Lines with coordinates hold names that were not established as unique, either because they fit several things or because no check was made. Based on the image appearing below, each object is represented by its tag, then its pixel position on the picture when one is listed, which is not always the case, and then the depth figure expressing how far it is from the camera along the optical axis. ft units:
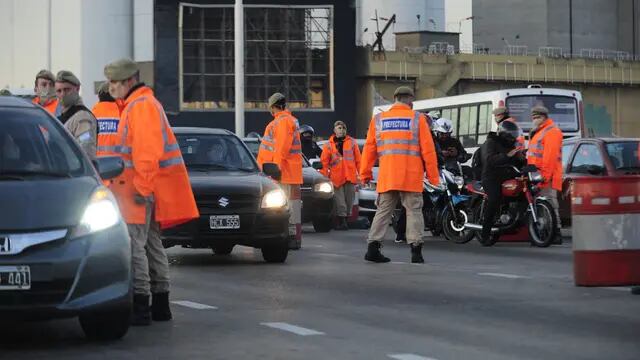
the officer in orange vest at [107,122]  35.70
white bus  126.11
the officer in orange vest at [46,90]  50.62
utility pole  150.61
